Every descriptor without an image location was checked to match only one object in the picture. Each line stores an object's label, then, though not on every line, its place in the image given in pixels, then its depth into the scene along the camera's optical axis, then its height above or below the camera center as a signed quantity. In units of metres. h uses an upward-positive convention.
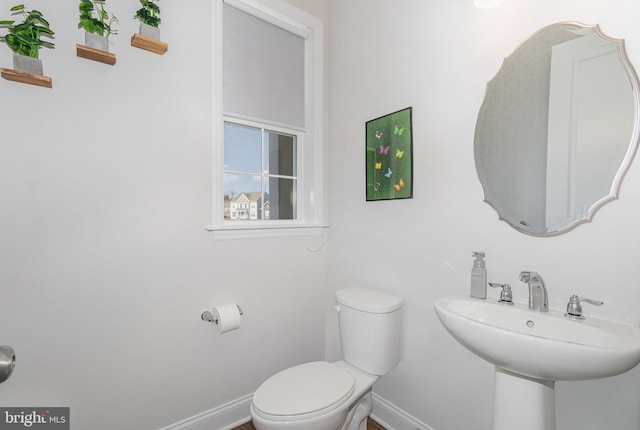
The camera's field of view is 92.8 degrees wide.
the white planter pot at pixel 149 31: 1.38 +0.80
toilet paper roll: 1.56 -0.58
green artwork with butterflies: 1.63 +0.28
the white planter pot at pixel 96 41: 1.26 +0.68
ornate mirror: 1.01 +0.29
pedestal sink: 0.80 -0.41
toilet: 1.21 -0.81
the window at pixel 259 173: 1.85 +0.21
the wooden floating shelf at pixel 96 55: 1.25 +0.63
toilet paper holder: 1.60 -0.59
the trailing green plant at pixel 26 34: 1.11 +0.63
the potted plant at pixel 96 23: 1.23 +0.76
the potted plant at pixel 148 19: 1.38 +0.85
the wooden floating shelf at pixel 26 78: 1.13 +0.48
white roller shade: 1.75 +0.84
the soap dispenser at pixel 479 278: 1.26 -0.30
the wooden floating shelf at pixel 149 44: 1.37 +0.74
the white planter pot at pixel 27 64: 1.13 +0.53
